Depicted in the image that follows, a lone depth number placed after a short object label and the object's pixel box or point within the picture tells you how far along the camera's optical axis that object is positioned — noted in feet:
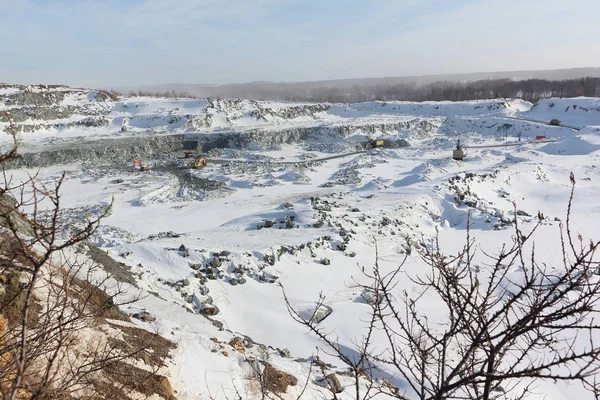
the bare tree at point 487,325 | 67.80
